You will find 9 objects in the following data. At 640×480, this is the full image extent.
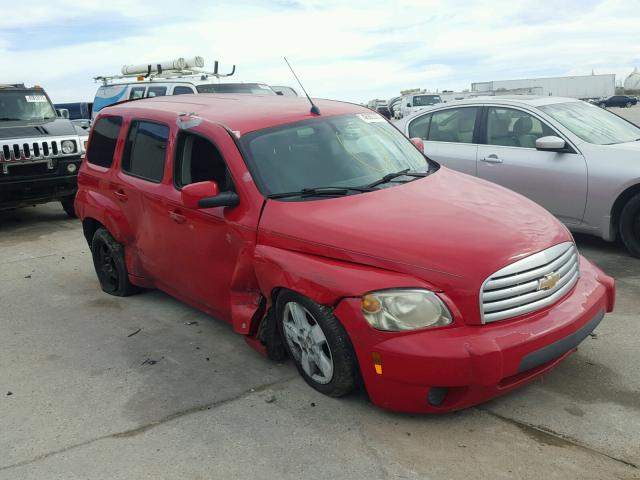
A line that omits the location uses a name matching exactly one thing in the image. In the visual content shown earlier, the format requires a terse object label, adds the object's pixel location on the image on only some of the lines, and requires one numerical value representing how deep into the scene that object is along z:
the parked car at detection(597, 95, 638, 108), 61.34
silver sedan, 6.34
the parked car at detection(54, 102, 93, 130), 12.56
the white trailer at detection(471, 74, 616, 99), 66.38
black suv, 9.01
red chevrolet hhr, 3.27
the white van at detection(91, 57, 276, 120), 12.61
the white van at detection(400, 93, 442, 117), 34.78
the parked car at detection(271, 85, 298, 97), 15.05
